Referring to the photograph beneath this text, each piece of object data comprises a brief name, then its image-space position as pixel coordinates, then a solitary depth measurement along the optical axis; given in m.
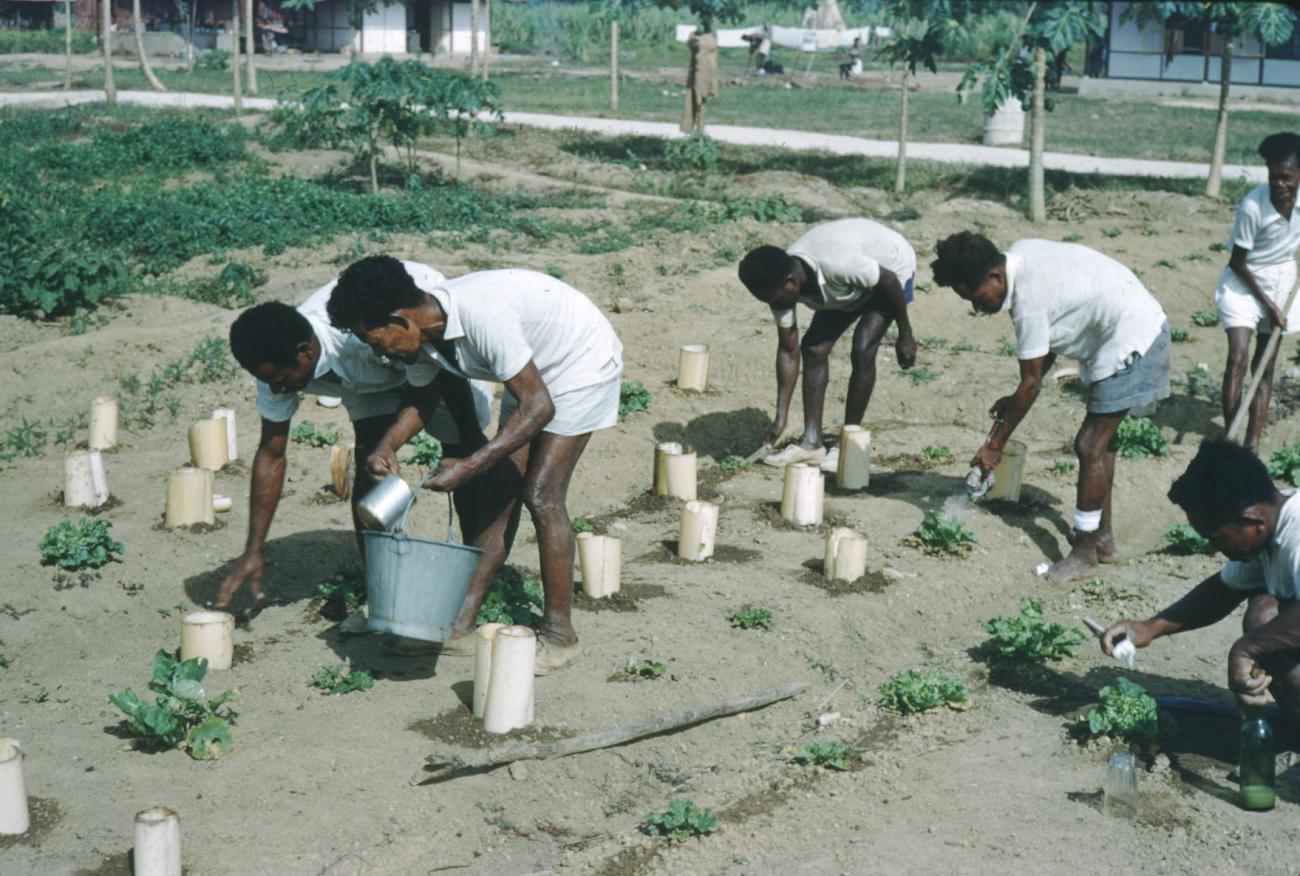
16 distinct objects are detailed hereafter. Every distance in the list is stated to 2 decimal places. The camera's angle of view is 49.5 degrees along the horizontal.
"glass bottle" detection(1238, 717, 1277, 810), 4.30
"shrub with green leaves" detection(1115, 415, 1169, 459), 7.97
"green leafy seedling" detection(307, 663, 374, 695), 5.00
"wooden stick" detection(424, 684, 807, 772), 4.38
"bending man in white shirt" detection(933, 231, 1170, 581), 6.16
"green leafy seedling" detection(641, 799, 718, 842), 4.19
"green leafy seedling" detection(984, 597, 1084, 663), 5.43
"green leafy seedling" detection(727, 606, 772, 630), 5.71
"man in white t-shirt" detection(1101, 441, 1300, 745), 4.23
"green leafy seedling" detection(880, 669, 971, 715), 5.12
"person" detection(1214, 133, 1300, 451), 7.43
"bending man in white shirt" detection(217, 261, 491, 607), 4.69
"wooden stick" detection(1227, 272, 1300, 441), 6.79
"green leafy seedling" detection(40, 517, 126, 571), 6.06
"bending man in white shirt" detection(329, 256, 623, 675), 4.55
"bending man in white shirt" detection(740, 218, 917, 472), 7.23
